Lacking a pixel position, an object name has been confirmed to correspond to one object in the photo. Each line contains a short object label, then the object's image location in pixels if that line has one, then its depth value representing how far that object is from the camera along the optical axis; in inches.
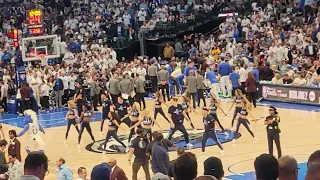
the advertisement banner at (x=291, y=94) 1098.4
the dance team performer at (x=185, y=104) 865.4
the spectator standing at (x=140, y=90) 1136.2
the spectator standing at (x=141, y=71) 1264.8
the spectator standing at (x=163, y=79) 1173.1
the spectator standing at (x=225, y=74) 1200.2
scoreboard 1288.1
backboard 1310.3
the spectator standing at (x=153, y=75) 1251.8
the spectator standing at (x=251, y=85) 1096.8
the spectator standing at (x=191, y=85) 1091.3
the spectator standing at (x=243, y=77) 1156.5
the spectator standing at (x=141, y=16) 1691.7
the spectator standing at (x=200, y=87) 1095.0
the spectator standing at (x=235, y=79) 1130.0
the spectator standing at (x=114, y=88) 1111.6
